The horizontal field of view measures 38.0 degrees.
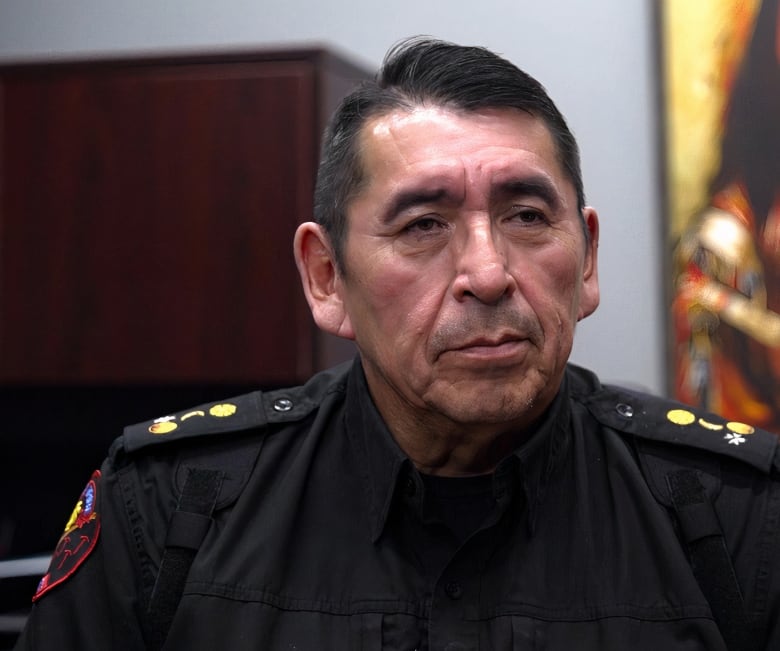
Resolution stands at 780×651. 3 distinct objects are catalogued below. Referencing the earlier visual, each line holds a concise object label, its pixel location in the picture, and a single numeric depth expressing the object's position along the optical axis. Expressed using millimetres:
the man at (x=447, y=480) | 1093
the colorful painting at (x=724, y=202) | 2062
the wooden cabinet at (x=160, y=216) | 1936
